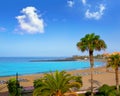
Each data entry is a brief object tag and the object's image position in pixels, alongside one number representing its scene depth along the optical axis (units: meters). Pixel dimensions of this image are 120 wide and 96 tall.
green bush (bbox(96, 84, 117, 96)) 14.04
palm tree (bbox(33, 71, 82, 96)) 9.68
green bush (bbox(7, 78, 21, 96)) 13.71
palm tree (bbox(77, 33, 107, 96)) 15.12
